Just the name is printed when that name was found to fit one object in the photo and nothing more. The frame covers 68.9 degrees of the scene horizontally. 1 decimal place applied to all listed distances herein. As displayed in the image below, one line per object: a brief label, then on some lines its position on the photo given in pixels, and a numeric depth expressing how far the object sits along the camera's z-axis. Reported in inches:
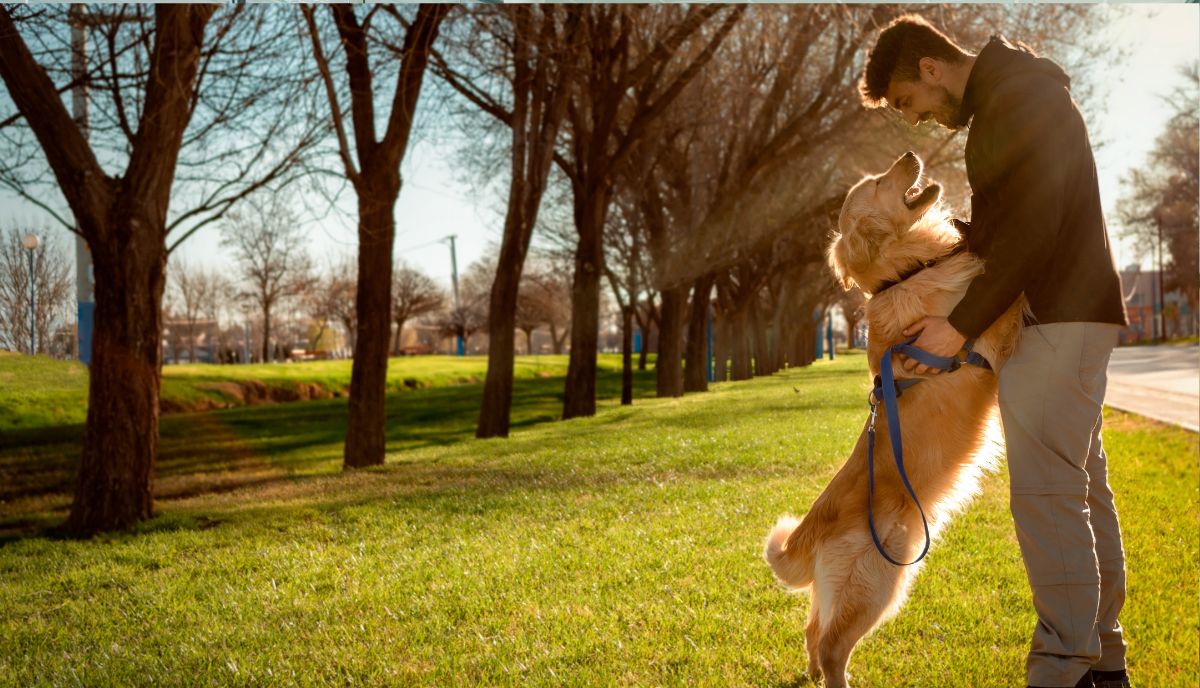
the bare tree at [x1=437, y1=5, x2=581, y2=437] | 572.4
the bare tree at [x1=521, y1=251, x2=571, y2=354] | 1288.0
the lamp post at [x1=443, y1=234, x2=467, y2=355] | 2162.6
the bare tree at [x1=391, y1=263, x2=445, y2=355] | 1994.3
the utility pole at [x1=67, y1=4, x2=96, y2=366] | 276.5
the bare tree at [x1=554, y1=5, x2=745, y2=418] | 631.2
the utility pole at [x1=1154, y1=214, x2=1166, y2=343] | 1930.9
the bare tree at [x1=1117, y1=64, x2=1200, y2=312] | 742.5
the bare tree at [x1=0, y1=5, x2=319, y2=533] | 267.0
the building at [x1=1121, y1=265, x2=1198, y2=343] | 2203.9
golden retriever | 124.2
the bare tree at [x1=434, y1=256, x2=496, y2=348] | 2434.3
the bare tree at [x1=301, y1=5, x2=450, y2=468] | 422.6
